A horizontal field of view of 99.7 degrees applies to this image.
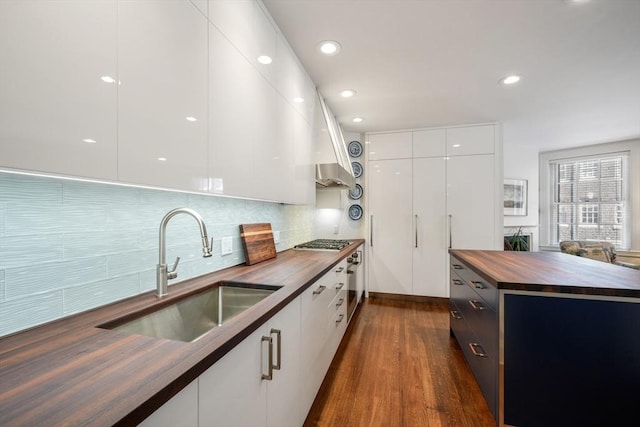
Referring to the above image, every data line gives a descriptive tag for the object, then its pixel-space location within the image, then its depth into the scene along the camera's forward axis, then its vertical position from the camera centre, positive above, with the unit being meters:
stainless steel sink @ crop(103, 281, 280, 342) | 1.03 -0.44
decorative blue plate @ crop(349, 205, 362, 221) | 4.11 +0.03
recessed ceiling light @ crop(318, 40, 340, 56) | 2.00 +1.27
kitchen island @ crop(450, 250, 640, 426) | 1.32 -0.69
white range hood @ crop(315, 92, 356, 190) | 2.60 +0.64
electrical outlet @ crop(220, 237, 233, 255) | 1.65 -0.20
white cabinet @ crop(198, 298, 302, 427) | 0.73 -0.56
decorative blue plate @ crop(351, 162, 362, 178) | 4.12 +0.68
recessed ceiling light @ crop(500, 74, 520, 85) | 2.48 +1.26
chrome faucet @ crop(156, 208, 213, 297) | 1.11 -0.20
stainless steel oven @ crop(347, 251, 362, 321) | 2.80 -0.75
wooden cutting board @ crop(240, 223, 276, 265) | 1.82 -0.21
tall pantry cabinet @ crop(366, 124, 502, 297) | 3.67 +0.18
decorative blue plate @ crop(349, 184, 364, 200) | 4.11 +0.32
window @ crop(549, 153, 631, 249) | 4.90 +0.29
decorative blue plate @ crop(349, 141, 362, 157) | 4.12 +0.99
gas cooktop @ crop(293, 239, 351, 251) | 2.64 -0.34
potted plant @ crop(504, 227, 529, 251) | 4.98 -0.54
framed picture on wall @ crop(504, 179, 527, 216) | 5.21 +0.35
